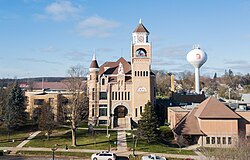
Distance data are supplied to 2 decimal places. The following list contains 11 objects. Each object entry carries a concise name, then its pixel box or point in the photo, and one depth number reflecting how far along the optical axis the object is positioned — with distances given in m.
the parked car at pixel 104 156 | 30.46
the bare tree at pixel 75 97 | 38.12
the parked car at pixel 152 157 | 29.73
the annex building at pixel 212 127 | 39.09
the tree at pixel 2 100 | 49.46
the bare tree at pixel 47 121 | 40.81
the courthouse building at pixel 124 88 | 51.66
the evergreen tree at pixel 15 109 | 44.06
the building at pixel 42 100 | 57.81
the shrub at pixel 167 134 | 43.44
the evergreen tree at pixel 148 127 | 38.50
